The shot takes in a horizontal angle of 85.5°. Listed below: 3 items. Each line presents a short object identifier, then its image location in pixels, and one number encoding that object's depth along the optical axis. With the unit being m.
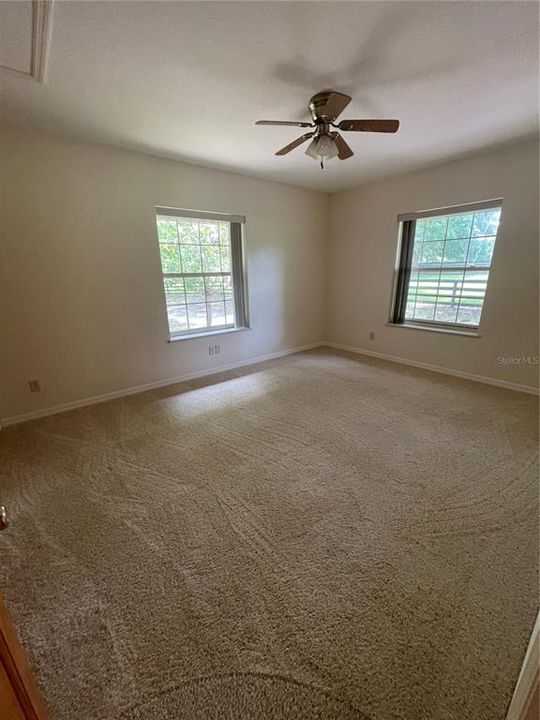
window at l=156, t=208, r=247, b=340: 3.38
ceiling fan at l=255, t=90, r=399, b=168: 1.81
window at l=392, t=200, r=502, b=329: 3.33
